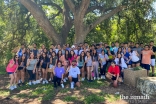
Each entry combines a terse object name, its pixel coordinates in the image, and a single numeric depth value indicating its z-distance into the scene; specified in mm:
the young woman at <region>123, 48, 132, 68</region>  5105
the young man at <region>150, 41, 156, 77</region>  5267
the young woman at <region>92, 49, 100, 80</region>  5088
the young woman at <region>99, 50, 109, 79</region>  5192
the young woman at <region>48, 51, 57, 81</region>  4987
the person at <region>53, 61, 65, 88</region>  4658
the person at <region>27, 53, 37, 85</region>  4969
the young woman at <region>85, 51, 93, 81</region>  4965
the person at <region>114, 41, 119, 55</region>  5455
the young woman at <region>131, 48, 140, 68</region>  5105
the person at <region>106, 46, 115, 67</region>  5298
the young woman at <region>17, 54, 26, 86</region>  5005
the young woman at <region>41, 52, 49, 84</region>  5040
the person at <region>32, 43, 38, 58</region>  5413
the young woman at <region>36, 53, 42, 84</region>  5072
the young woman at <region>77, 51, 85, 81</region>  5014
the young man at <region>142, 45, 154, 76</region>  5044
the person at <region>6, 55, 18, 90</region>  4734
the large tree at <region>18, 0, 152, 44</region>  6050
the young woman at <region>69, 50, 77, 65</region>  5044
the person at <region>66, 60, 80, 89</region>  4650
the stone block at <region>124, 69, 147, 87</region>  4434
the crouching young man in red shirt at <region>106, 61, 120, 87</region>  4545
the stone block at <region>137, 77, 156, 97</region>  3847
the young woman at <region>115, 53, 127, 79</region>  4930
